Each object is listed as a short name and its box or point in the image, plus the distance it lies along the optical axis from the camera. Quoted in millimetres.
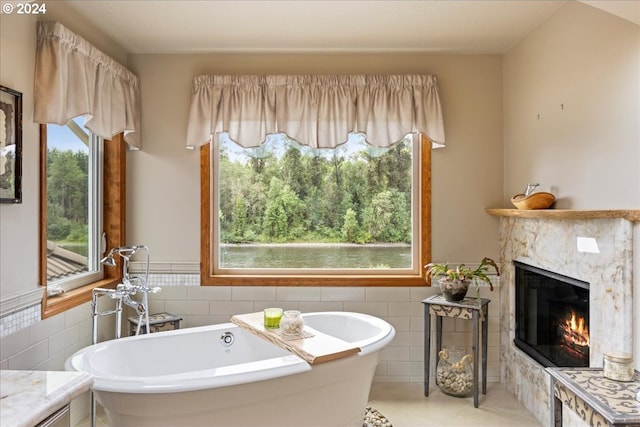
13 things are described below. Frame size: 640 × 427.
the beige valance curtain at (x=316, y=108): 3506
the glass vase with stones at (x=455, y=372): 3318
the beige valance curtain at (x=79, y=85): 2510
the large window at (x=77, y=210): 2742
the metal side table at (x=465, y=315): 3172
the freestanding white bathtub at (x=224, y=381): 2062
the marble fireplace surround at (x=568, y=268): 2158
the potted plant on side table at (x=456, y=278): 3295
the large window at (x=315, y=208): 3725
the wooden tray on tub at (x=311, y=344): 2334
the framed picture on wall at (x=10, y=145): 2217
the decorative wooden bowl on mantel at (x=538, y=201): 2822
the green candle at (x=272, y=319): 2828
